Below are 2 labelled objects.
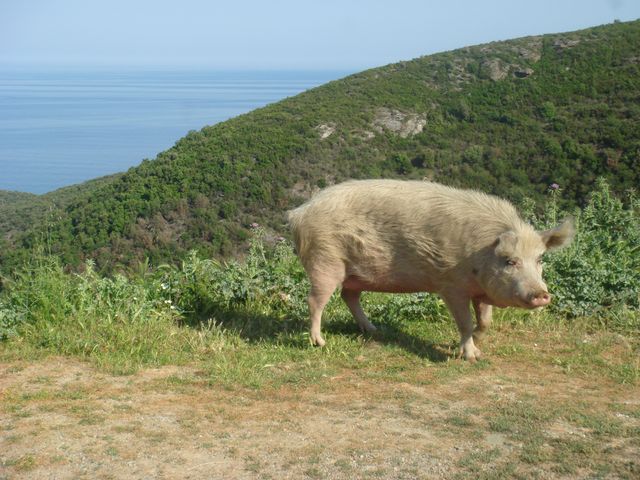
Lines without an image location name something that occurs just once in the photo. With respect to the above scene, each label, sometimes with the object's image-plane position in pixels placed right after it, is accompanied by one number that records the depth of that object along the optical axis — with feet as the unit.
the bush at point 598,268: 22.93
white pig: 18.98
